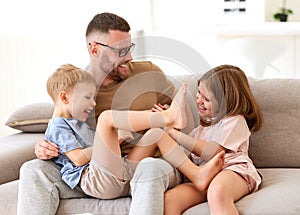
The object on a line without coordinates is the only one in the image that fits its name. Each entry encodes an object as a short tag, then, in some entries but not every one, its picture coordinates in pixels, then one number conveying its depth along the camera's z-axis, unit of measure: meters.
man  2.05
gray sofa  2.27
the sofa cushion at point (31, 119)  2.80
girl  2.12
